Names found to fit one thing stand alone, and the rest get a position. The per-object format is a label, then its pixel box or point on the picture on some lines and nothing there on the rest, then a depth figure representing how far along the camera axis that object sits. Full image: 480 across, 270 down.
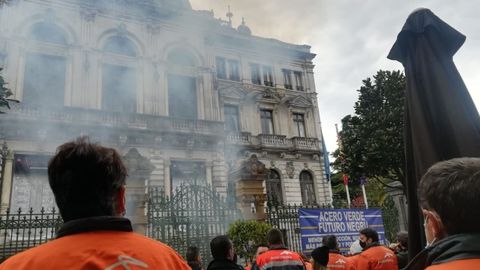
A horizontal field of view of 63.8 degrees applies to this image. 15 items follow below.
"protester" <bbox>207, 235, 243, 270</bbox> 4.18
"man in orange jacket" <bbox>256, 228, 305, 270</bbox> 4.85
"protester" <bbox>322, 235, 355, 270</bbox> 5.29
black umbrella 2.46
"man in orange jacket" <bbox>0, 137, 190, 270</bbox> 1.52
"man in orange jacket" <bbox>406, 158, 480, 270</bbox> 1.43
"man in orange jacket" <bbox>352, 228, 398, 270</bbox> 5.05
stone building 17.45
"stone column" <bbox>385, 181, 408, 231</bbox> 17.28
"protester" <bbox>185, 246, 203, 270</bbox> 5.00
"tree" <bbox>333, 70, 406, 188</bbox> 15.70
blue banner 10.12
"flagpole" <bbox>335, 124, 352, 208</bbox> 22.10
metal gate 10.27
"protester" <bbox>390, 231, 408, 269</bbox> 5.30
